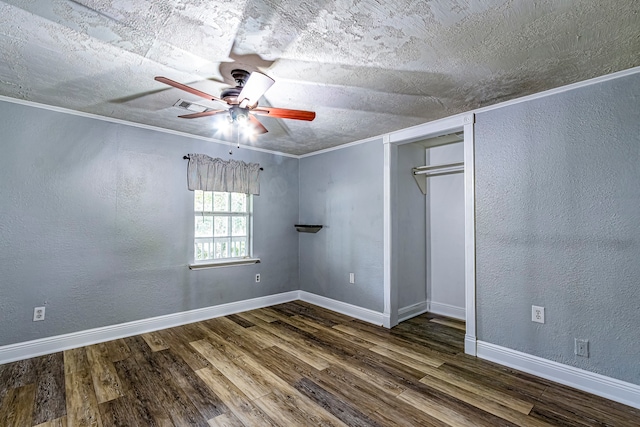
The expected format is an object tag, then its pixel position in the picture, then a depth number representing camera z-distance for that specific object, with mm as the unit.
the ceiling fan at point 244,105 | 2078
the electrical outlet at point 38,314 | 2971
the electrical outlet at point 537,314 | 2619
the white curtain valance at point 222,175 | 4008
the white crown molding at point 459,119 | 2325
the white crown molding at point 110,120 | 2900
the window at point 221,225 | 4133
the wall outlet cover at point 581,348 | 2396
